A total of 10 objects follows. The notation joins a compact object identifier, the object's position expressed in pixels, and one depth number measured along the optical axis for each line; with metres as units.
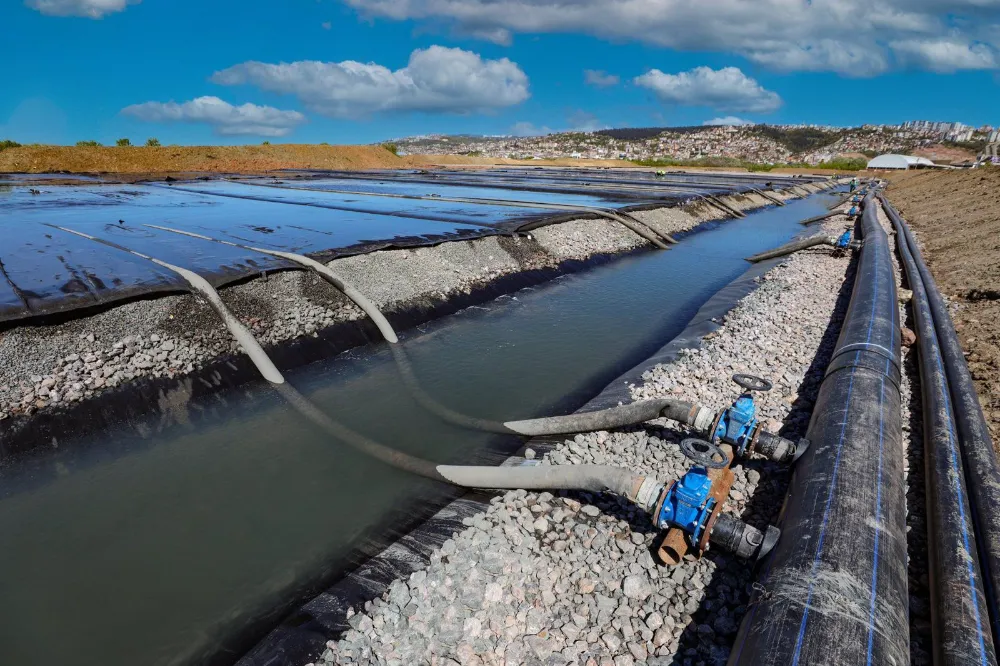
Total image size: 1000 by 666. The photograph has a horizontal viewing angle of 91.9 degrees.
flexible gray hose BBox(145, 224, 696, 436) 6.50
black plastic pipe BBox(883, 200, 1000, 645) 3.71
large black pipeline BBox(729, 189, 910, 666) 2.96
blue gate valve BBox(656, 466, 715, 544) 4.27
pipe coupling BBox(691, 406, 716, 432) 5.70
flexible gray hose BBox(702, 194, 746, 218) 33.73
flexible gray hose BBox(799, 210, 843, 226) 30.52
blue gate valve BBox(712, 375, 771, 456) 5.35
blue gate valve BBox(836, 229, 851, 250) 17.98
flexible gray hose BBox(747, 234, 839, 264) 19.39
